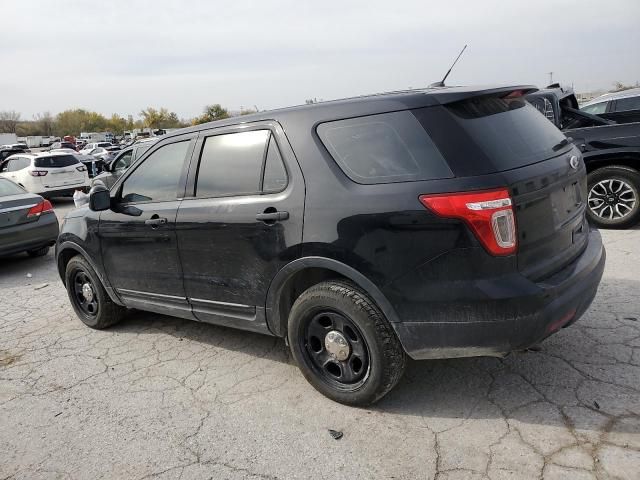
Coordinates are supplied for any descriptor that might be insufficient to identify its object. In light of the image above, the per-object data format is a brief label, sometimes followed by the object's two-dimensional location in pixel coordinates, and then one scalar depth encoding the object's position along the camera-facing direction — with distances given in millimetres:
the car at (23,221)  7148
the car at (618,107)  8523
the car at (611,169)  6117
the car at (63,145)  43062
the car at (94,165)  19484
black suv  2408
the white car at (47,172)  14041
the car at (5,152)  24453
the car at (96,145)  40281
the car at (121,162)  11607
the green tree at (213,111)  81650
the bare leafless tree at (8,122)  103750
